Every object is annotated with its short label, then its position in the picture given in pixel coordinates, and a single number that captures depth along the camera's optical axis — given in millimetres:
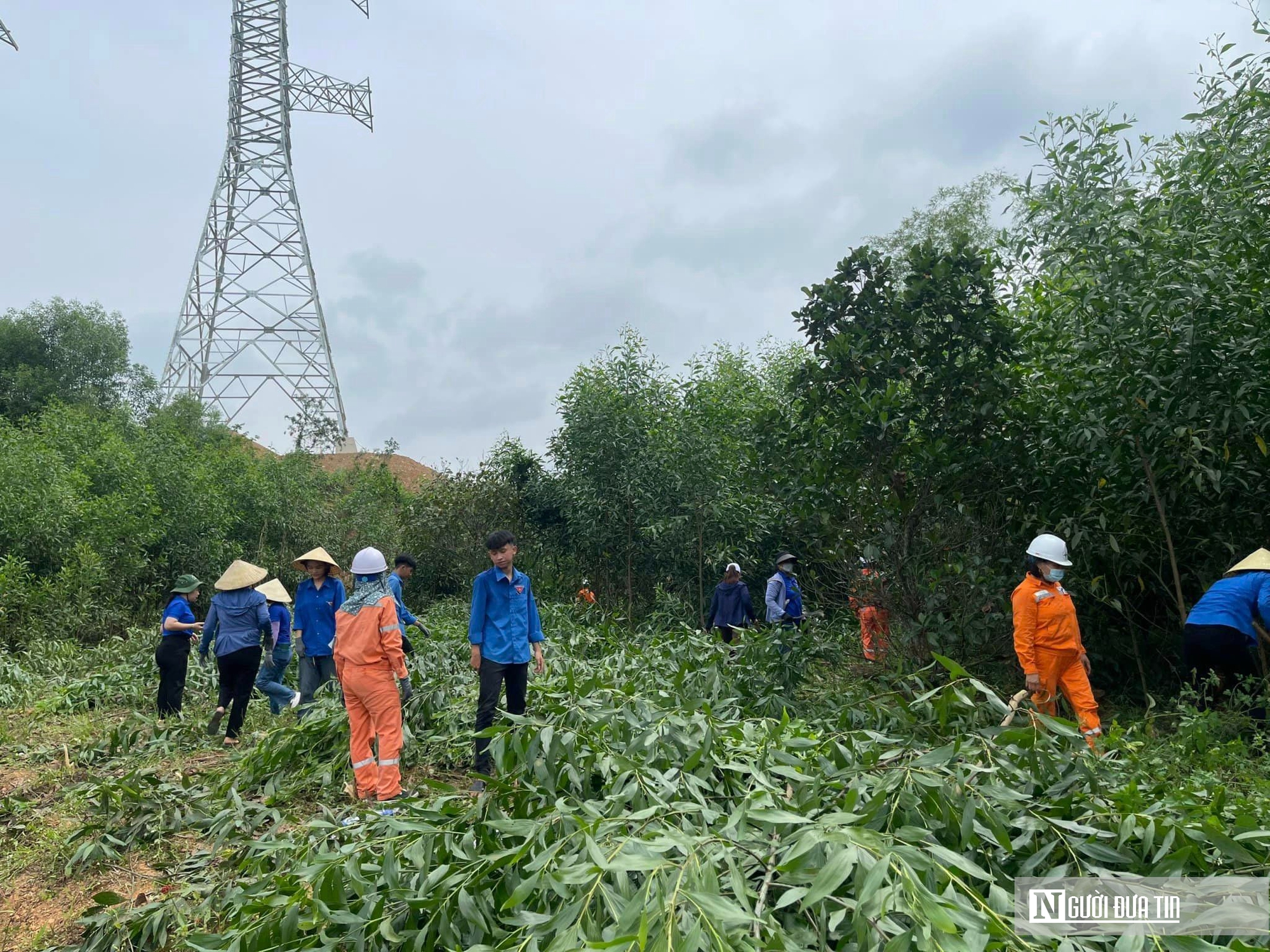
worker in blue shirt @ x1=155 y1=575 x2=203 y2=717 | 9062
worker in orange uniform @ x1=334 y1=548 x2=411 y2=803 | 5938
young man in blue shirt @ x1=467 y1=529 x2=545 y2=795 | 6488
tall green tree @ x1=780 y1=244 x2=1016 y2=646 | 7699
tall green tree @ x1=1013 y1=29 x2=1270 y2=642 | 6789
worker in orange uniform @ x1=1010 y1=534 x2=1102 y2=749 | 6215
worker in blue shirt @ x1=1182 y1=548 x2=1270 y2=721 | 6344
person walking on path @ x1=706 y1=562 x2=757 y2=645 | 11258
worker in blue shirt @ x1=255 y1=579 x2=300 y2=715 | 8922
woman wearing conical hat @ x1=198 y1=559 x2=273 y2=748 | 8023
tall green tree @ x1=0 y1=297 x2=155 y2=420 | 23656
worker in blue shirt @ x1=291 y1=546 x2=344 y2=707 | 8594
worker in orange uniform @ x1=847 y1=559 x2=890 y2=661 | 7785
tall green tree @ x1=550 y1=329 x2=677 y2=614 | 15305
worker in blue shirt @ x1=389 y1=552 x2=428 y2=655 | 8898
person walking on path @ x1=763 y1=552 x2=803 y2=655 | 10188
